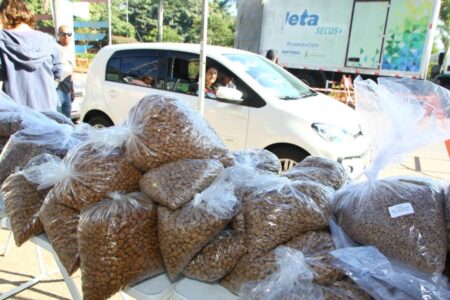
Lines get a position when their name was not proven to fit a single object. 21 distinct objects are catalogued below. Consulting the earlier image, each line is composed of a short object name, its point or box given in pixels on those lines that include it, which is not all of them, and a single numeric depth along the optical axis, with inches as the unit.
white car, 145.3
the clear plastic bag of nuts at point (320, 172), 55.7
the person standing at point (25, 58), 104.9
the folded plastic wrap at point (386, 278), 39.3
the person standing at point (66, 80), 189.2
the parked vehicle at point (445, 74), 447.2
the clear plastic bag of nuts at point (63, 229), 53.3
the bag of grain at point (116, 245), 46.9
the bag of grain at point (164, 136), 51.6
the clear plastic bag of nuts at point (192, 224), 45.7
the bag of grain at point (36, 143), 68.9
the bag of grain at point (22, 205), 59.7
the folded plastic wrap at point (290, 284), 41.3
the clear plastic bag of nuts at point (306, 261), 42.6
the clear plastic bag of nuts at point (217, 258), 46.9
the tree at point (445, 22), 894.4
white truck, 368.2
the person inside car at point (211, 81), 164.4
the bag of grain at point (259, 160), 63.2
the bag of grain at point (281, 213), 45.7
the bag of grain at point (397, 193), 40.9
